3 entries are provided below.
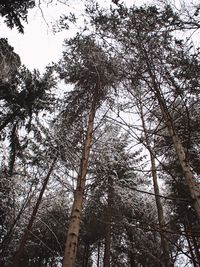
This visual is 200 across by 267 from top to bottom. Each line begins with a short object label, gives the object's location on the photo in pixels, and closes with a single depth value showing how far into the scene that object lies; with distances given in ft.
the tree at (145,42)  13.43
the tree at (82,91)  15.85
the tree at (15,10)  18.33
